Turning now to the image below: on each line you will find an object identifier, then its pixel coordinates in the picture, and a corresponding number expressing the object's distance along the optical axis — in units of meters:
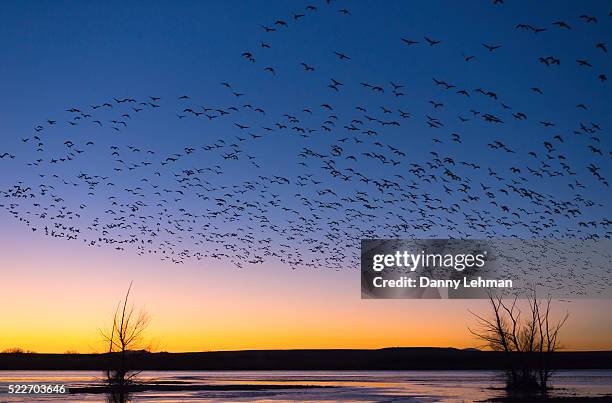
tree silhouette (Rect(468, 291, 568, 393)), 47.69
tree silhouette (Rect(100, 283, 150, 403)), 42.01
